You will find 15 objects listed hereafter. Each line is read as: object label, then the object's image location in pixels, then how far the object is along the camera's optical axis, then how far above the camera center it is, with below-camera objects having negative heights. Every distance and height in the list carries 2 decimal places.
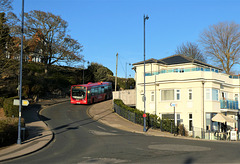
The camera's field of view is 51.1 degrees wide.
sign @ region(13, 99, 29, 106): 19.02 -0.47
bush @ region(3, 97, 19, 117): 26.44 -1.40
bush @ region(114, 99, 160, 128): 29.52 -2.69
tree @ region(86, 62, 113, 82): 71.25 +6.72
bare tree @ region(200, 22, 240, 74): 46.91 +9.22
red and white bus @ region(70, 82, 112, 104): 42.44 +0.52
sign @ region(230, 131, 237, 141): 26.78 -4.14
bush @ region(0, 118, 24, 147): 17.16 -2.54
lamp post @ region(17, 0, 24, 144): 17.88 -2.73
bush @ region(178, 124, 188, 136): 28.34 -3.78
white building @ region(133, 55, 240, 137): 29.55 +0.09
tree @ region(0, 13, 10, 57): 28.78 +7.26
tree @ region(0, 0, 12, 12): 27.58 +10.06
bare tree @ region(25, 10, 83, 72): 52.52 +12.40
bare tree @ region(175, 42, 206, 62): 65.00 +11.78
